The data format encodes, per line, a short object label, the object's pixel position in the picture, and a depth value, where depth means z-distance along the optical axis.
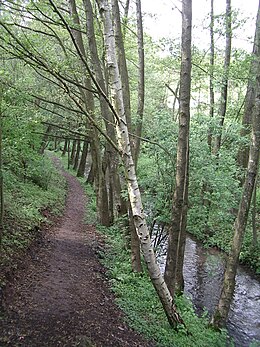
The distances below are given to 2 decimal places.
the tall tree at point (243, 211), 6.70
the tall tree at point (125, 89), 7.78
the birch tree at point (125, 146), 4.57
